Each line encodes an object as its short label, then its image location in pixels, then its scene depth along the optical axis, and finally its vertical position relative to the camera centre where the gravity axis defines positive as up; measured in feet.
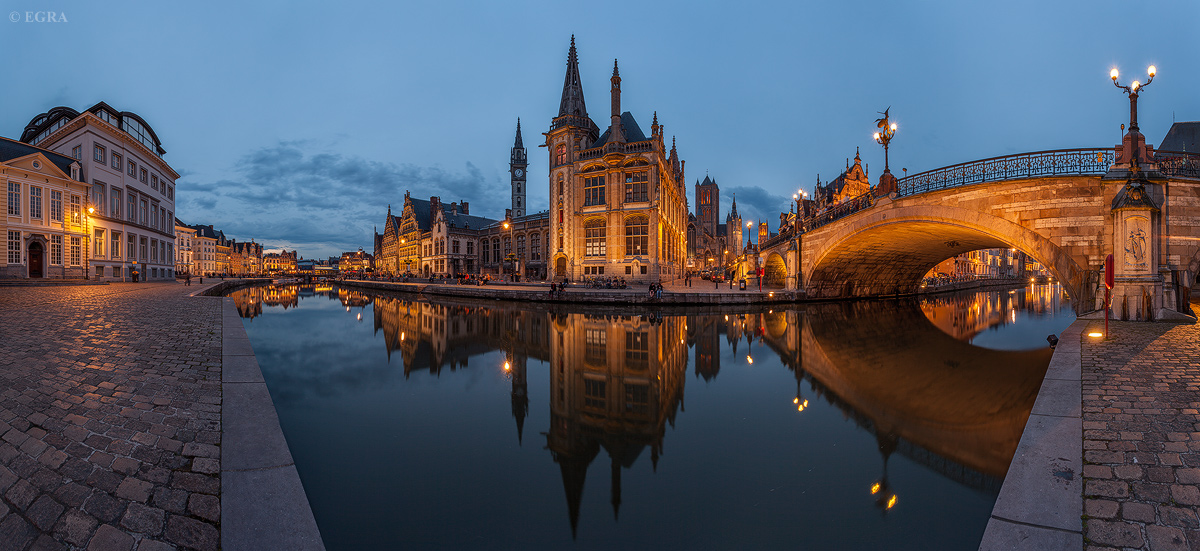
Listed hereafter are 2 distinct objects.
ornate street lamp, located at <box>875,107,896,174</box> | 61.77 +20.05
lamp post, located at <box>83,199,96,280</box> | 101.14 +6.20
